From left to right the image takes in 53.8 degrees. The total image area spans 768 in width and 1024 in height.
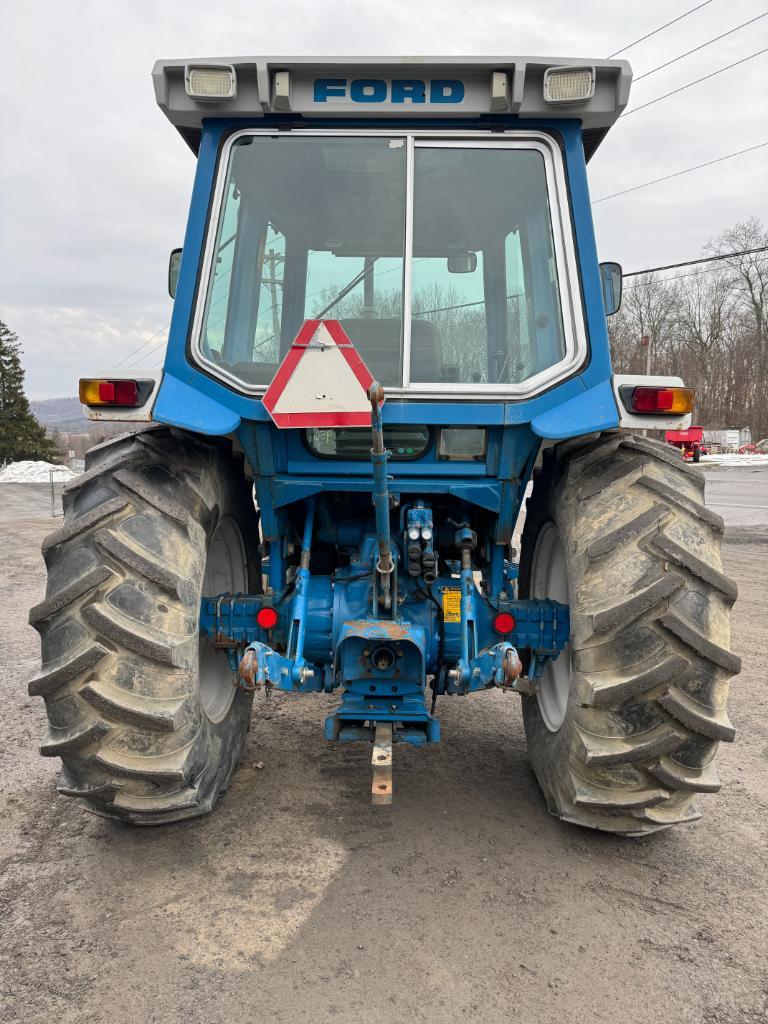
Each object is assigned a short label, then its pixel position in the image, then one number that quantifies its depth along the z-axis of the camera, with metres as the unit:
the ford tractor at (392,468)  2.41
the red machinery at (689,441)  24.73
